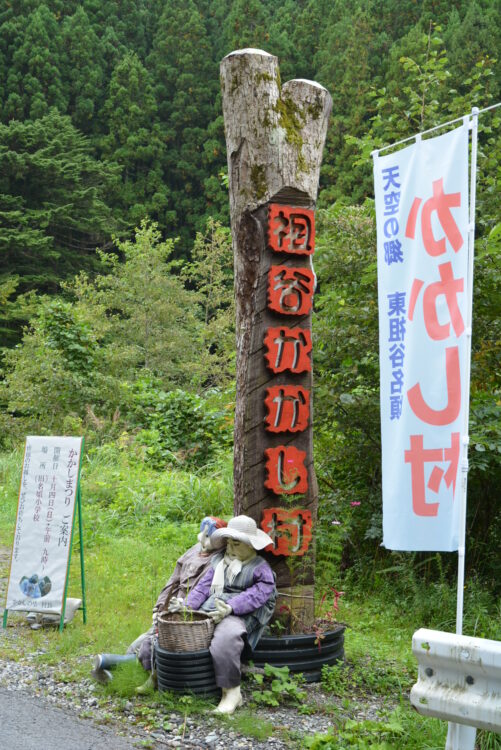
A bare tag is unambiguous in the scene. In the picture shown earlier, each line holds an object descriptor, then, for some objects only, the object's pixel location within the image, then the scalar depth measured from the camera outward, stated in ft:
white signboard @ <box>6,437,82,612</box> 18.65
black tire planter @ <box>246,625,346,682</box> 14.85
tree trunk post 16.30
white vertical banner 12.60
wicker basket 13.74
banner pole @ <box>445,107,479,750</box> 11.99
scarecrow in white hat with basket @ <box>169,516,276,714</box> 13.73
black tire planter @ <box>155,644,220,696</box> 13.70
